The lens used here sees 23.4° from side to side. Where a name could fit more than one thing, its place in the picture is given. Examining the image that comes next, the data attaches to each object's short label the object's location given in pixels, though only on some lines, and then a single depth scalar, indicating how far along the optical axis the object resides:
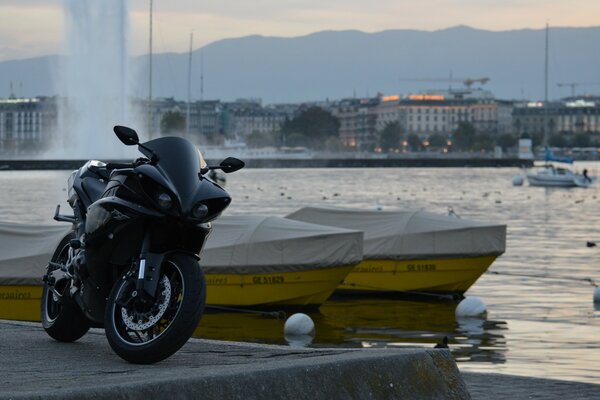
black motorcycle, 8.93
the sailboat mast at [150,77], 117.06
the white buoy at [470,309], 24.94
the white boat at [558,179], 132.88
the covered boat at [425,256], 27.86
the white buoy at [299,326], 21.69
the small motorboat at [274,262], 23.83
